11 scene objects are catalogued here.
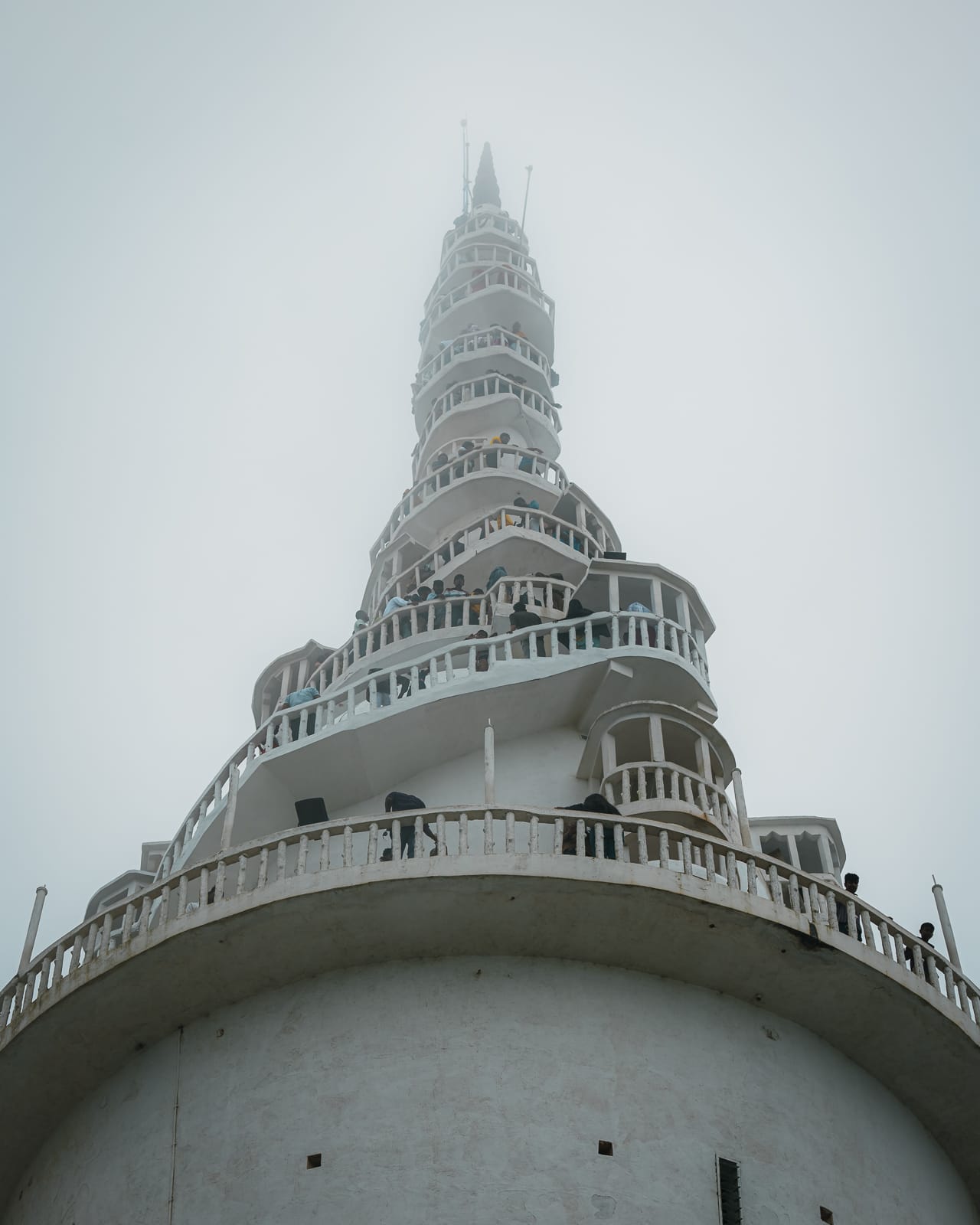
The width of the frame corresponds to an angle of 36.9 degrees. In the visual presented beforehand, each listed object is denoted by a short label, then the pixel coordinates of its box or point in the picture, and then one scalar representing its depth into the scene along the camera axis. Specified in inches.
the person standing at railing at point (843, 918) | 746.8
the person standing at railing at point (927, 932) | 861.8
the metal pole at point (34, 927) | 768.3
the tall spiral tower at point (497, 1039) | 658.8
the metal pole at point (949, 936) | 778.2
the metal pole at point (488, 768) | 735.7
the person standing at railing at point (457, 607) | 1088.1
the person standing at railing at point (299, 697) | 990.8
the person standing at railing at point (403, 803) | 786.2
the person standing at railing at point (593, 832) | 725.3
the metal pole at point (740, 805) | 779.5
